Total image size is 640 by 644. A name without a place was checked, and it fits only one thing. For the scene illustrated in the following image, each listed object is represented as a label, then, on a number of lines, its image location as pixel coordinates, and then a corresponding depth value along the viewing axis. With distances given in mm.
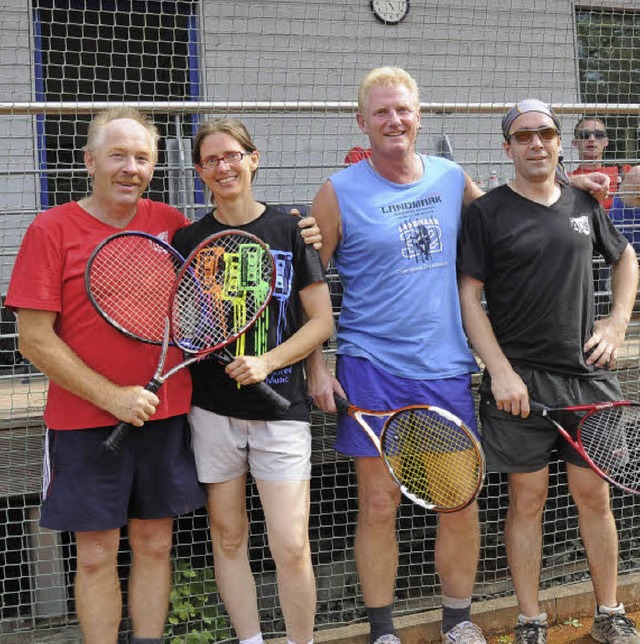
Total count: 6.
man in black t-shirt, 3492
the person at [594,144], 5062
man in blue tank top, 3469
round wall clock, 7582
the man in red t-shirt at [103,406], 3055
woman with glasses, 3277
